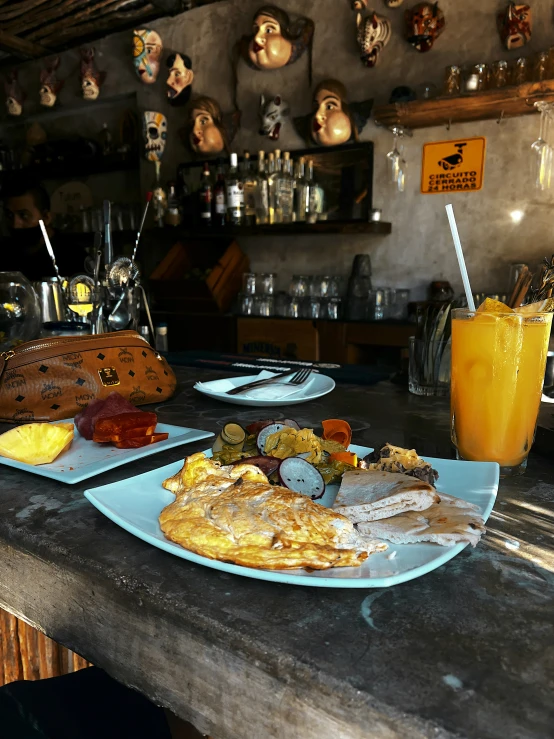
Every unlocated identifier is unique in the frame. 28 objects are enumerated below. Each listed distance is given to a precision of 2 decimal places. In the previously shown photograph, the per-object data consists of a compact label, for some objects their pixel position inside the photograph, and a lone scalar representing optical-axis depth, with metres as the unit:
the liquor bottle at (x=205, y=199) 4.47
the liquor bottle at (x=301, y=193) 4.19
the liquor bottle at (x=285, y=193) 4.15
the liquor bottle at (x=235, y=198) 4.24
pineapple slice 0.88
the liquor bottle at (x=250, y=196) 4.31
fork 1.38
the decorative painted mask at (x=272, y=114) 4.36
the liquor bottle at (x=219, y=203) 4.41
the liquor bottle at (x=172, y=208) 4.71
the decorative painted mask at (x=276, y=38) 4.12
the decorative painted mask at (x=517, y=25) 3.42
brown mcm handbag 1.14
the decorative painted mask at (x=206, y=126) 4.59
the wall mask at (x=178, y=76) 4.71
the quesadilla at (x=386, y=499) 0.64
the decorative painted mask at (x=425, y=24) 3.67
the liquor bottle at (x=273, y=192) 4.16
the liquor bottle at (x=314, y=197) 4.20
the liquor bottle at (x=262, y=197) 4.19
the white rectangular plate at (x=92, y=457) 0.83
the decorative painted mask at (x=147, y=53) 4.75
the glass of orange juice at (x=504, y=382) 0.87
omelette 0.55
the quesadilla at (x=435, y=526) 0.57
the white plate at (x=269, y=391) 1.31
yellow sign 3.76
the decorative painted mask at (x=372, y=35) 3.81
